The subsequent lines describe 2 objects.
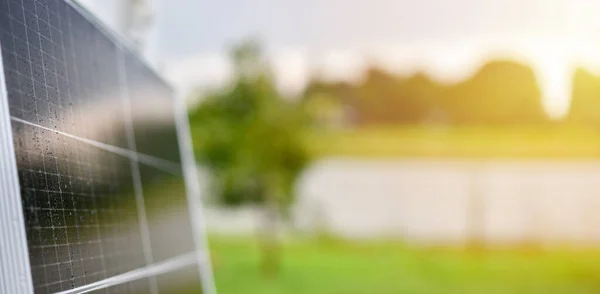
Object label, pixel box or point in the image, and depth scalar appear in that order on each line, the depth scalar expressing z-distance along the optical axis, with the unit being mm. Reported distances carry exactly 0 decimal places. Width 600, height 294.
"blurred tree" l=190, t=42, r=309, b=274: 7340
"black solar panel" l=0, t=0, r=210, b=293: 1348
